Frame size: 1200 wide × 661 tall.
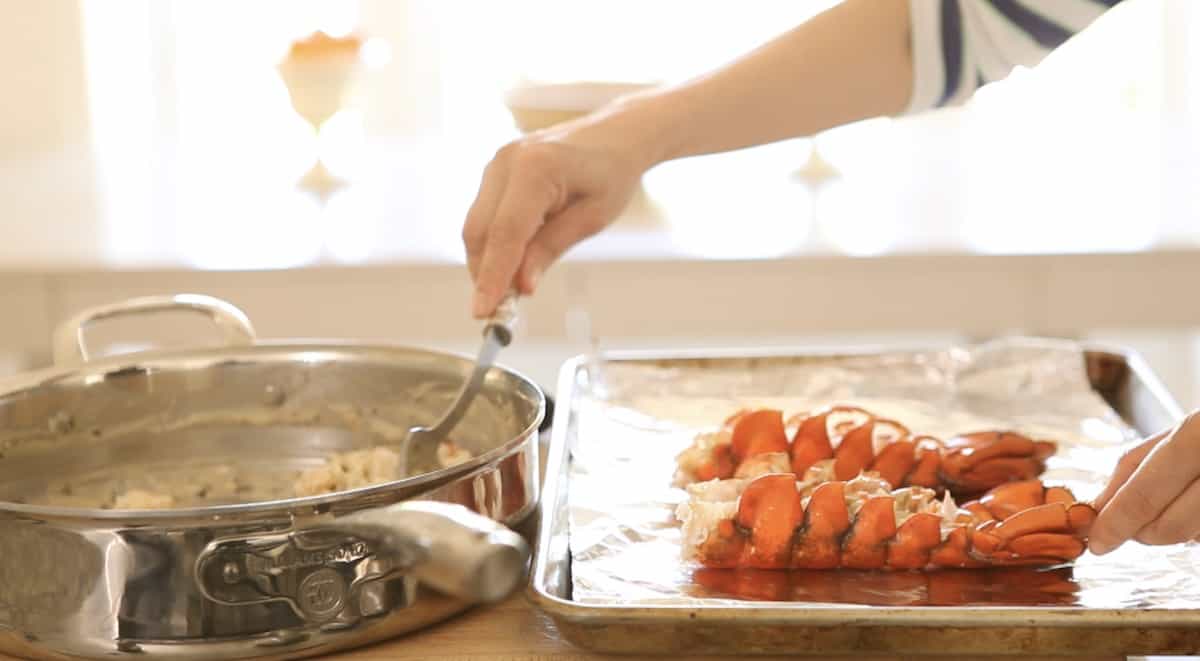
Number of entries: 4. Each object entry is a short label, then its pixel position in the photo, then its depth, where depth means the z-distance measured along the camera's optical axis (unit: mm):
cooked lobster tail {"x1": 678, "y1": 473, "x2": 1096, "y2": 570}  1003
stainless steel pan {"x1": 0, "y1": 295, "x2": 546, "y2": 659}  899
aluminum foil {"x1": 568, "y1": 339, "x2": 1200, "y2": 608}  989
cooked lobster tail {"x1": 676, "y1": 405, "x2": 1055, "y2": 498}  1117
